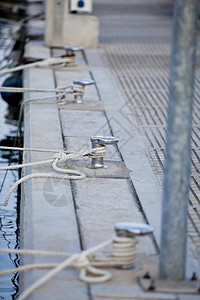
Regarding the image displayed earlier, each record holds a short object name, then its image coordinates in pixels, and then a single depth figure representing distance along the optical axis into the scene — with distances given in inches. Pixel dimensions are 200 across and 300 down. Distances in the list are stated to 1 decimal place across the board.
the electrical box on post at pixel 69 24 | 768.1
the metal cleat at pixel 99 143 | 347.8
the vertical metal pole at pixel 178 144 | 222.4
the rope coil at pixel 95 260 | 234.6
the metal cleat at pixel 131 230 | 239.0
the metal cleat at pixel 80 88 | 486.5
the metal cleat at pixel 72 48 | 616.9
